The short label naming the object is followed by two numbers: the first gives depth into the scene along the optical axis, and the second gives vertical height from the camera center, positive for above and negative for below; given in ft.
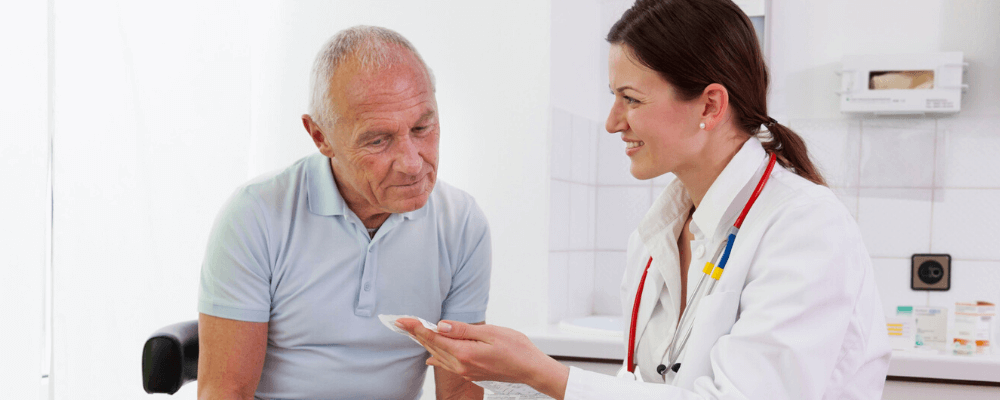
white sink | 9.10 -1.62
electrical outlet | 8.68 -0.85
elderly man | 4.59 -0.45
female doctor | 3.54 -0.34
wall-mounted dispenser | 8.34 +1.24
